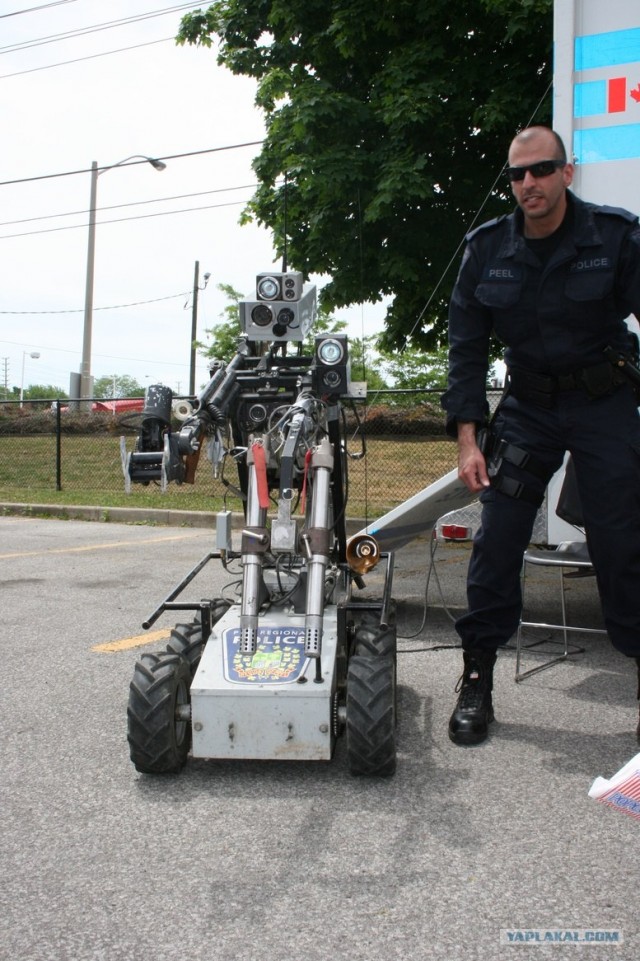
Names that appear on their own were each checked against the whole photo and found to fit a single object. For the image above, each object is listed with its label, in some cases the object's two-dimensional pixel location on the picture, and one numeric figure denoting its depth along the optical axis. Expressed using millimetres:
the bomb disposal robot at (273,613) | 3023
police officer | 3283
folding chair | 4367
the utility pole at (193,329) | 35353
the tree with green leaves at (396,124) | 9203
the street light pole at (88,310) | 24475
